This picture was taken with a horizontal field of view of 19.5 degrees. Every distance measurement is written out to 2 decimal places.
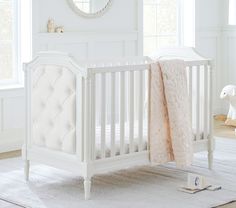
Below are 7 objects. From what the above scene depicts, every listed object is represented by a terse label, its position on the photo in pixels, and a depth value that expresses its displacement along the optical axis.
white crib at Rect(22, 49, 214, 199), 3.87
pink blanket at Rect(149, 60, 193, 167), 4.26
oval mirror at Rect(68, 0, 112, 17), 5.76
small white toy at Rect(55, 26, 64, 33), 5.62
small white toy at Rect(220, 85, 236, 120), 6.40
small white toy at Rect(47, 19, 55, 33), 5.55
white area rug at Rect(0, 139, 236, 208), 3.79
